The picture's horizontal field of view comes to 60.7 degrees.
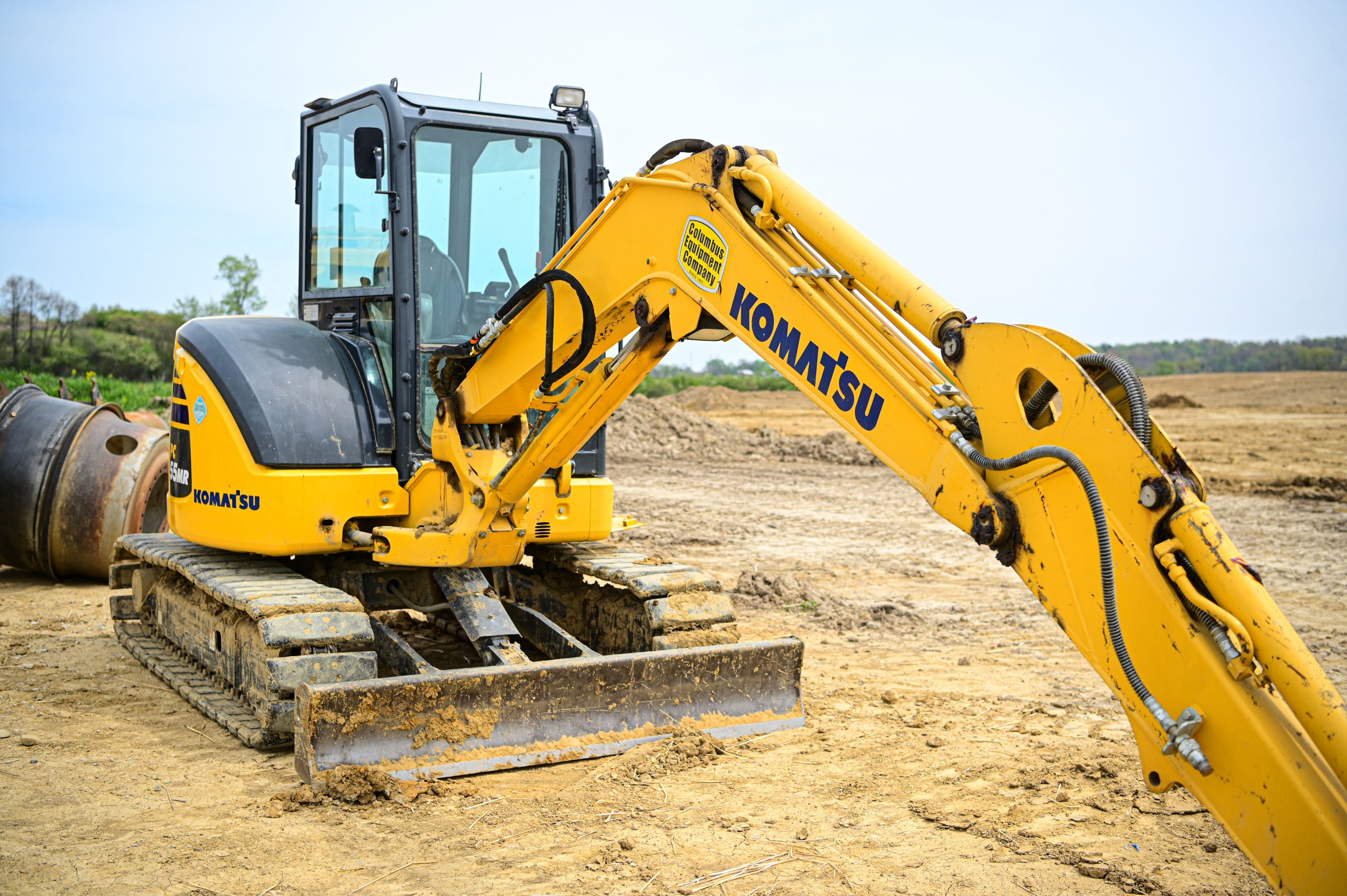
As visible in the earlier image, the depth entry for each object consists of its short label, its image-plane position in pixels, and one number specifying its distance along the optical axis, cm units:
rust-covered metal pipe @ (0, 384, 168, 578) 902
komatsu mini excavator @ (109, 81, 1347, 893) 286
